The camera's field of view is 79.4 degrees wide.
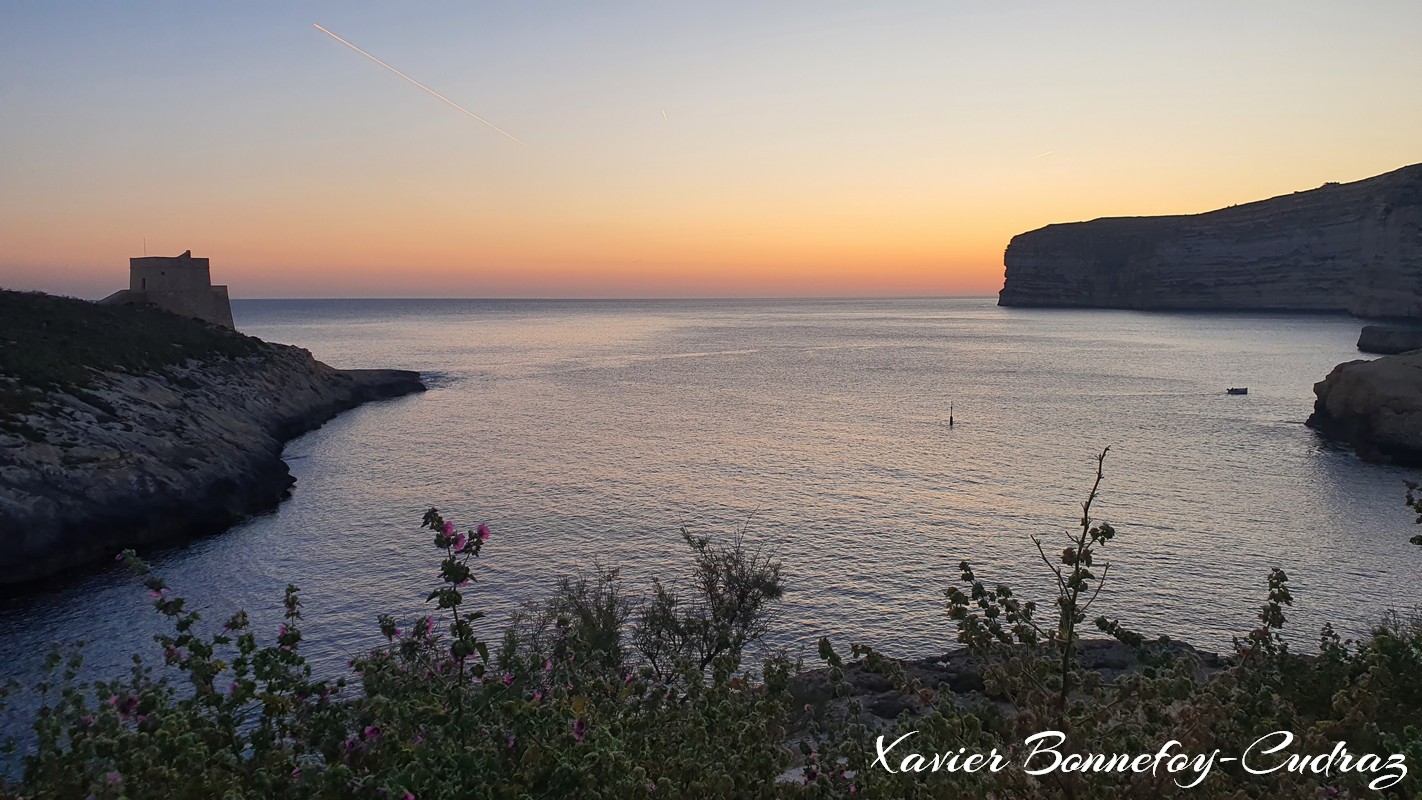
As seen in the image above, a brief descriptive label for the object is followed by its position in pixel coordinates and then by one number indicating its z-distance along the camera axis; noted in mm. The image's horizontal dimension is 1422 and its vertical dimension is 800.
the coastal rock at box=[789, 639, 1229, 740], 14867
